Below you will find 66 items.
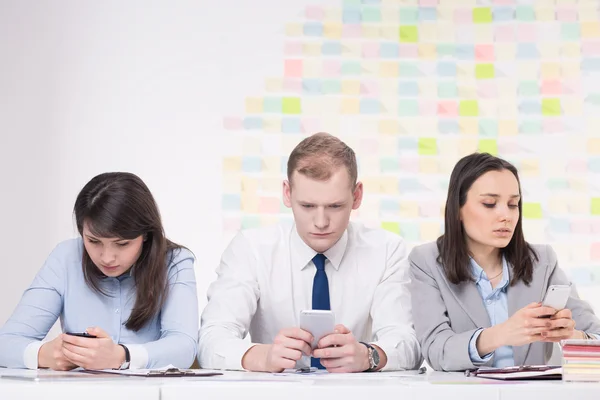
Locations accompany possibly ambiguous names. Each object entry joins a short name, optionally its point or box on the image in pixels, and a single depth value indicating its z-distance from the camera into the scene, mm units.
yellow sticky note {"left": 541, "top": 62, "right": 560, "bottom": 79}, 4086
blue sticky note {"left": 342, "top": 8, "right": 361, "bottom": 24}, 4133
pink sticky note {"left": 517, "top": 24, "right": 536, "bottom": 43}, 4102
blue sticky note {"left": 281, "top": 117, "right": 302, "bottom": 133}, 4070
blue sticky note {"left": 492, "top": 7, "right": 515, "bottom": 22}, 4125
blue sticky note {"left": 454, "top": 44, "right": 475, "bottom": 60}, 4105
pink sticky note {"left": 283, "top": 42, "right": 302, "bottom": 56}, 4102
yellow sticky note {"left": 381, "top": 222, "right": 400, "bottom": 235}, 4047
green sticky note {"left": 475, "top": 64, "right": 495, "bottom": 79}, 4090
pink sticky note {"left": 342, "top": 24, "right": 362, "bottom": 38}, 4125
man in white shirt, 2516
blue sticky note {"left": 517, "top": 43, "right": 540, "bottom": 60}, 4090
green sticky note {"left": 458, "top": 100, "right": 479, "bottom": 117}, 4082
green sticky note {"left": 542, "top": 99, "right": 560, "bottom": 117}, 4059
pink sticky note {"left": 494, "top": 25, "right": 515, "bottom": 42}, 4105
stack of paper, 1709
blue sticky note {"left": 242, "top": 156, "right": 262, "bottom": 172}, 4035
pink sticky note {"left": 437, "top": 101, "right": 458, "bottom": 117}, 4082
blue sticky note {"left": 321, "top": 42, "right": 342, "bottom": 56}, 4121
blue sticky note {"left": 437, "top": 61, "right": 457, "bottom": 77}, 4105
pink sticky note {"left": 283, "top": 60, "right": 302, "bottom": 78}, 4102
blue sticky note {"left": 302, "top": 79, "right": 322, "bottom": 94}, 4094
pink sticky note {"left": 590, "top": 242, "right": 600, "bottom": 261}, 4027
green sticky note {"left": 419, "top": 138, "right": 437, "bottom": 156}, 4062
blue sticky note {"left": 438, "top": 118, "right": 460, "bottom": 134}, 4074
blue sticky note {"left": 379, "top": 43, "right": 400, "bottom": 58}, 4129
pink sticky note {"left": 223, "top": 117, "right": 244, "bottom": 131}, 4062
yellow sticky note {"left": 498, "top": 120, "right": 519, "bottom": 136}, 4059
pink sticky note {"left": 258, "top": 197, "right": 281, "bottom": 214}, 4027
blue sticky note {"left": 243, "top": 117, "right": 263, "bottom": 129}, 4066
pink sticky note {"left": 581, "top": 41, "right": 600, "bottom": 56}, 4102
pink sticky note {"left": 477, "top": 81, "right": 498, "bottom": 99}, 4078
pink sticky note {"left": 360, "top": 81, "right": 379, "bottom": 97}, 4102
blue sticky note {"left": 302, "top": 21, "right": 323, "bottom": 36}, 4113
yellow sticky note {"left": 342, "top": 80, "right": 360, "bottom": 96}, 4094
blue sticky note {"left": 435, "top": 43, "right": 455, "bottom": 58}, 4113
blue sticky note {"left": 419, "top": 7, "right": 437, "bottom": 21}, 4141
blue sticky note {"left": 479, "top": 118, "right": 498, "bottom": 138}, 4066
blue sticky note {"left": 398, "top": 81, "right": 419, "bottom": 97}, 4094
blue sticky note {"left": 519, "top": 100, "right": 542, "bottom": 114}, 4066
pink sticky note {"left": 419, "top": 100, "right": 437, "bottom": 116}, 4090
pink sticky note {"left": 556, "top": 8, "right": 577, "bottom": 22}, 4117
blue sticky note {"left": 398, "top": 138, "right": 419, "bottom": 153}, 4066
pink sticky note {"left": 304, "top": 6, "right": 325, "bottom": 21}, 4129
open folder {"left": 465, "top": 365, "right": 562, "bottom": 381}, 1730
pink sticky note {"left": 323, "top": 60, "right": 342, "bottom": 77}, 4105
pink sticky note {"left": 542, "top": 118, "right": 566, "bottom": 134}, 4051
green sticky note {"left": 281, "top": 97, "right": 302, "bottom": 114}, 4078
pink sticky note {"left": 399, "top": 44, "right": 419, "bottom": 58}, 4121
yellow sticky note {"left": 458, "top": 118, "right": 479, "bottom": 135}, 4074
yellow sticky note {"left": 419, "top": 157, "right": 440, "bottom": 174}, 4062
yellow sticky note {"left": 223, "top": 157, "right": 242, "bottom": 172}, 4031
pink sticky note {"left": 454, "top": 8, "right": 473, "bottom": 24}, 4133
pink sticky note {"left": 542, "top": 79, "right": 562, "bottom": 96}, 4078
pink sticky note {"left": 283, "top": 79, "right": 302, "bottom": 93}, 4086
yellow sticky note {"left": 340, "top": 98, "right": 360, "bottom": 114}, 4086
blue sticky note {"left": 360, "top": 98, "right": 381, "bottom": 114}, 4090
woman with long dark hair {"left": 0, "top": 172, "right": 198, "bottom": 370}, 2426
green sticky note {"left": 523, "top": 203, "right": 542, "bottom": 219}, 4043
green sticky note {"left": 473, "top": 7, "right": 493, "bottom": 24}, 4129
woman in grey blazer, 2531
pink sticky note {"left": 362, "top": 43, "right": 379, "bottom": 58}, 4129
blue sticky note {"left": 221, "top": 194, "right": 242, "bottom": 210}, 4016
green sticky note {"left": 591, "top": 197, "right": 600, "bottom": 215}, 4027
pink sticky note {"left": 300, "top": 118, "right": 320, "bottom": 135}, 4062
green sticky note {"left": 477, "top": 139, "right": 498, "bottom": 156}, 4059
